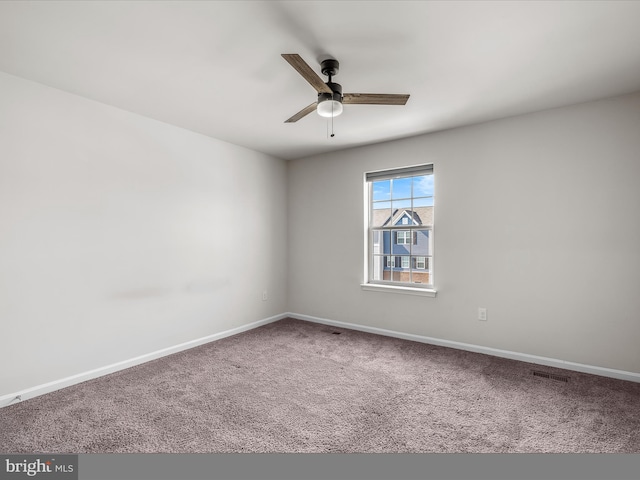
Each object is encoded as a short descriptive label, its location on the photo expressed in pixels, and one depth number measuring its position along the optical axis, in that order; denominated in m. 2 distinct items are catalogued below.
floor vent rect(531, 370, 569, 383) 2.66
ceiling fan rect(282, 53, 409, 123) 2.04
